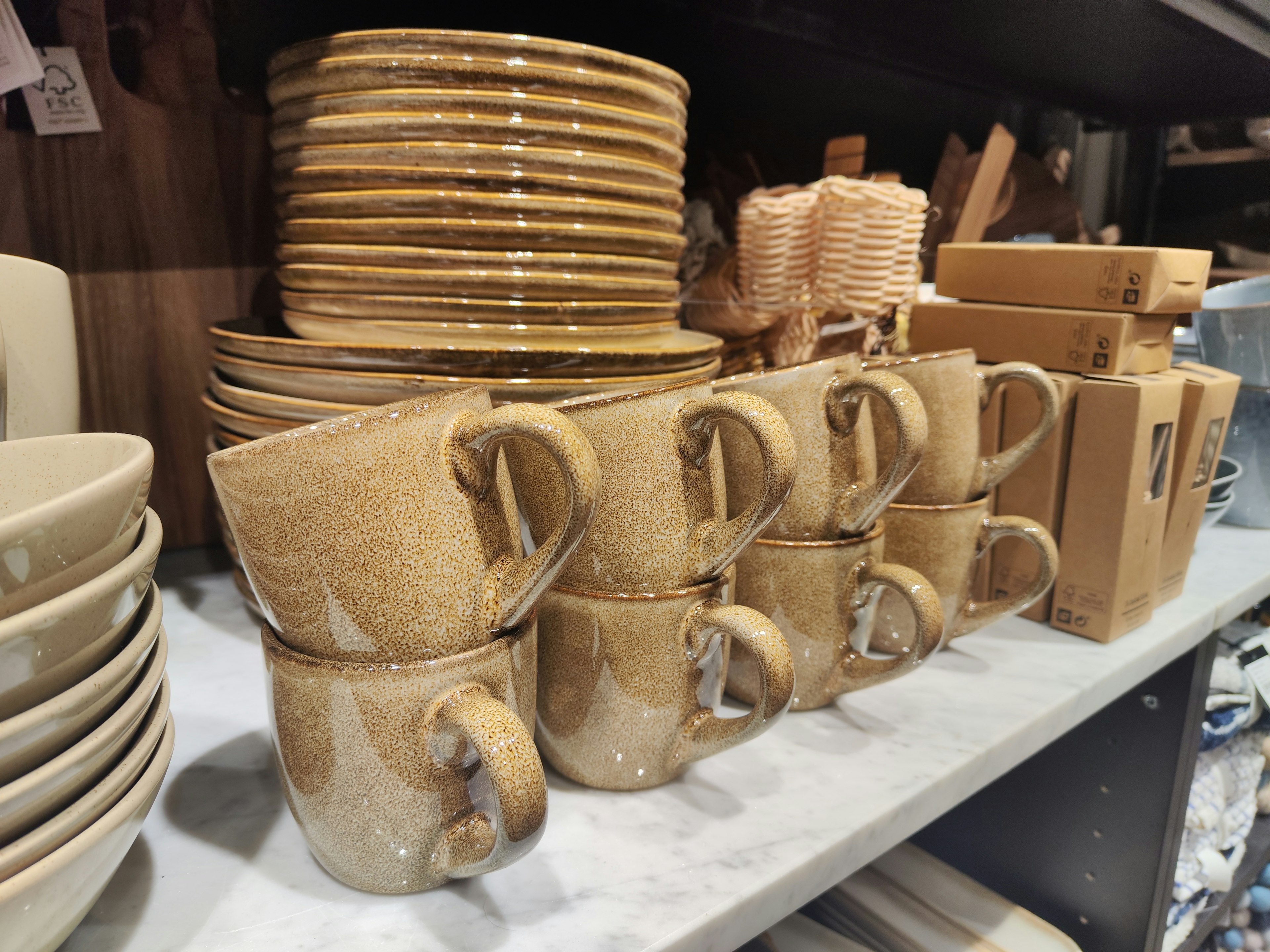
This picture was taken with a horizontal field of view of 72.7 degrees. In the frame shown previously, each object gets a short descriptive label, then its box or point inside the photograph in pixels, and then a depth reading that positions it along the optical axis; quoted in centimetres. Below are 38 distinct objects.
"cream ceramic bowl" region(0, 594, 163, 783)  33
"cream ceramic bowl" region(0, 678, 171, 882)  33
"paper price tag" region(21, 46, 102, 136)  79
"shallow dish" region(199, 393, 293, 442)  69
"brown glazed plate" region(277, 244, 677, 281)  67
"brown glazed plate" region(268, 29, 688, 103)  63
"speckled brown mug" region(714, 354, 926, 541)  59
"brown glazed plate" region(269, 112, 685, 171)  64
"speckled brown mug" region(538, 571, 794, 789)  53
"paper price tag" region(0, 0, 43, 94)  75
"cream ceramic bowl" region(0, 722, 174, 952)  34
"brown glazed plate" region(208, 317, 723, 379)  64
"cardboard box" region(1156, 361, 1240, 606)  91
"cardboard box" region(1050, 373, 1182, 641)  83
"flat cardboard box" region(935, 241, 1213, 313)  84
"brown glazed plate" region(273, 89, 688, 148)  64
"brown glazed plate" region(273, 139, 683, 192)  65
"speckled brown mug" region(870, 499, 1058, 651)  75
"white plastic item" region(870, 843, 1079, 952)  92
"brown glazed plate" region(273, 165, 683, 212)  65
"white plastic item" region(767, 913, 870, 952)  90
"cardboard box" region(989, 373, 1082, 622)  86
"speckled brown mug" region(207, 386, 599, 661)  42
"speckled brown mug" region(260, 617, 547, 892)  43
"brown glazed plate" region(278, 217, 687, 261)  66
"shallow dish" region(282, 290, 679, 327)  67
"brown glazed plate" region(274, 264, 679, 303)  67
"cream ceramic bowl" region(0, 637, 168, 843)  33
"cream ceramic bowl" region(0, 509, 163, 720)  33
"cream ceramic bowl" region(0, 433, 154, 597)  33
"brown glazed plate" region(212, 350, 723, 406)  65
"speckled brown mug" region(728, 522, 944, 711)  64
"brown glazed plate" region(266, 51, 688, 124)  64
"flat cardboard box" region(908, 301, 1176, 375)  85
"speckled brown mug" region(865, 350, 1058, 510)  72
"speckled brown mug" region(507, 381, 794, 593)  50
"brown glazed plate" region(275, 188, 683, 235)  66
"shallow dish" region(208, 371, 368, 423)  66
